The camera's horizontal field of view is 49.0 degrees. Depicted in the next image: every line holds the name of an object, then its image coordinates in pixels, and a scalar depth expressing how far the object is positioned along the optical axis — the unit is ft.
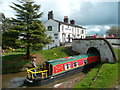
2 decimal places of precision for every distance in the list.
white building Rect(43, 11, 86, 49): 102.96
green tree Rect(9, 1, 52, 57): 56.18
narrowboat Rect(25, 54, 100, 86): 39.83
